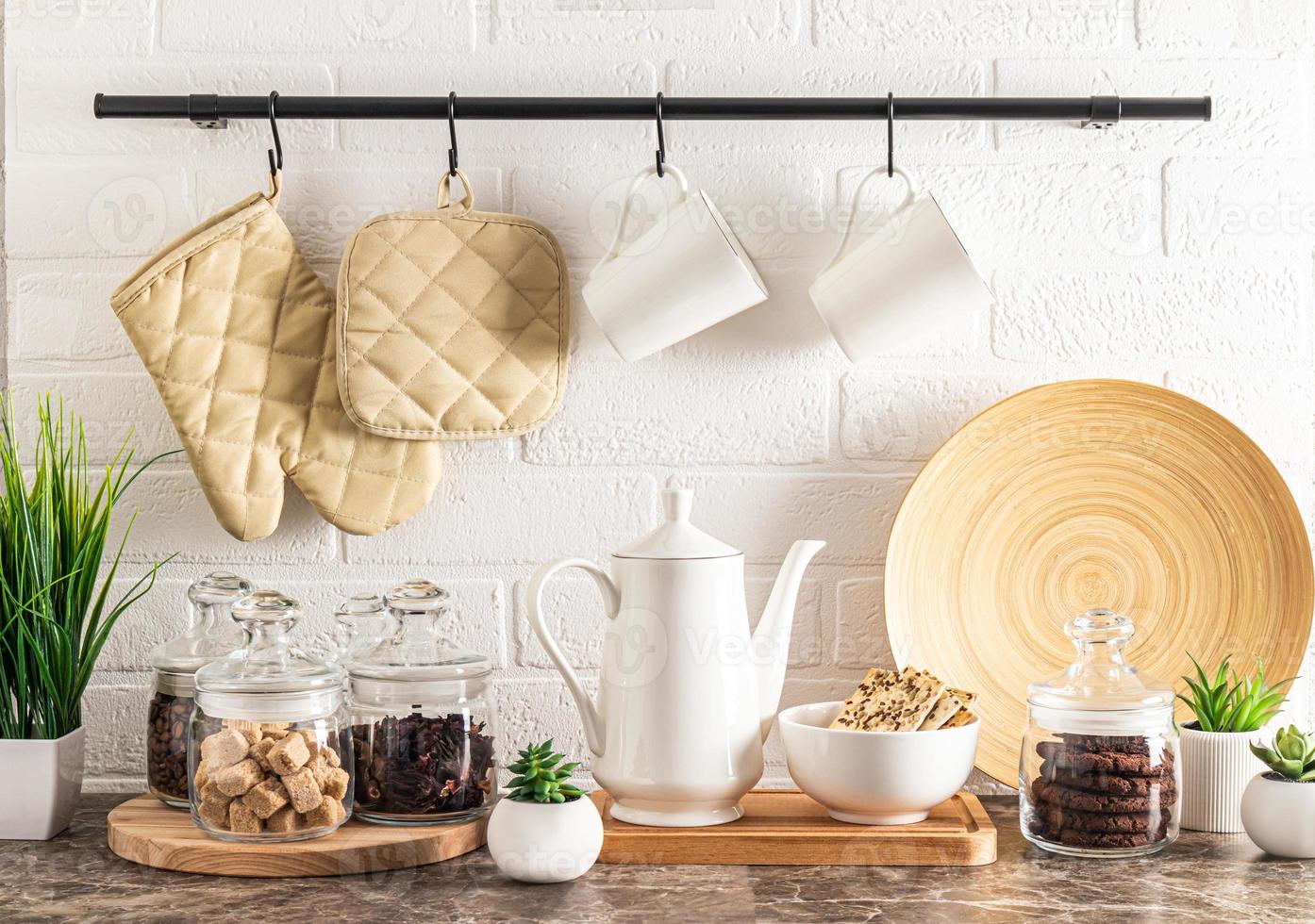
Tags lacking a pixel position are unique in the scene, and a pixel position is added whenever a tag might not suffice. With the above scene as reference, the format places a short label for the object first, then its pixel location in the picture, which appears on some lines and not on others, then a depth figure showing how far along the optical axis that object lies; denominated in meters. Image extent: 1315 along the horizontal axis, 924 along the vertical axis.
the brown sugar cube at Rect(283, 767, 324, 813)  0.89
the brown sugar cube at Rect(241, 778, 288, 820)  0.89
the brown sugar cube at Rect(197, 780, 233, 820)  0.90
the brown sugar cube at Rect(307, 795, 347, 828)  0.91
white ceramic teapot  0.93
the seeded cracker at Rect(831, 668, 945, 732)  0.93
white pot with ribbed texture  0.98
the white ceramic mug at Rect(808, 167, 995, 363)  0.98
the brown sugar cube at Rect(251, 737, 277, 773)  0.90
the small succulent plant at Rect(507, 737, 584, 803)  0.87
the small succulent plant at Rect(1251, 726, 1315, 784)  0.92
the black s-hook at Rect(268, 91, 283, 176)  1.07
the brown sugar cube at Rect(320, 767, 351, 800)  0.91
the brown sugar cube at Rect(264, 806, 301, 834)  0.90
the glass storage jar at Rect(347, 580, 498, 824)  0.95
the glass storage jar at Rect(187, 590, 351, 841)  0.89
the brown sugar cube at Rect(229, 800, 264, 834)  0.89
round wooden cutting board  0.88
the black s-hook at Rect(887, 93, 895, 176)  1.05
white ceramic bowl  0.91
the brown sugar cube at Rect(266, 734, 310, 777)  0.89
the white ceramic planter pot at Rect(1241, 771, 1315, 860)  0.91
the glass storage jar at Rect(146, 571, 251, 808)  1.00
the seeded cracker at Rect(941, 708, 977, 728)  0.94
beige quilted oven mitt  1.05
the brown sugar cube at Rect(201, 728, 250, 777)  0.90
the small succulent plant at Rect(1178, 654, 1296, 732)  0.99
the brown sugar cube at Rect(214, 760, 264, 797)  0.89
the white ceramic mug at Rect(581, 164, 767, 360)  0.99
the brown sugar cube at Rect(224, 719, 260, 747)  0.90
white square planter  0.97
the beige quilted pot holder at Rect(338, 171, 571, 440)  1.06
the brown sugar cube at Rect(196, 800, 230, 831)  0.90
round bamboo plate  1.08
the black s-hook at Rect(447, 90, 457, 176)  1.05
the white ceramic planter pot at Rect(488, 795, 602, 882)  0.85
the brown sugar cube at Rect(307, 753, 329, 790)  0.91
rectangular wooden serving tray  0.91
